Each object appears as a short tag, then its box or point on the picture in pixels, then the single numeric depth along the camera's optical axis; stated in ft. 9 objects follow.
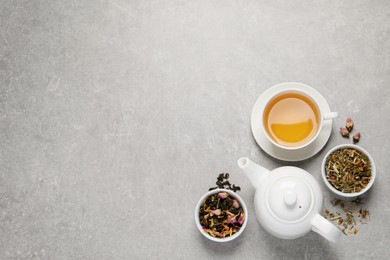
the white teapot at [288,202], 4.79
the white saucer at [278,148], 5.56
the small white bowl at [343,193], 5.37
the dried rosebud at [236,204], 5.41
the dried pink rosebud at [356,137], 5.68
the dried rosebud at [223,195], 5.43
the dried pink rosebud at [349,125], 5.69
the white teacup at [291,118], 5.49
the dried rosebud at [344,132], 5.70
